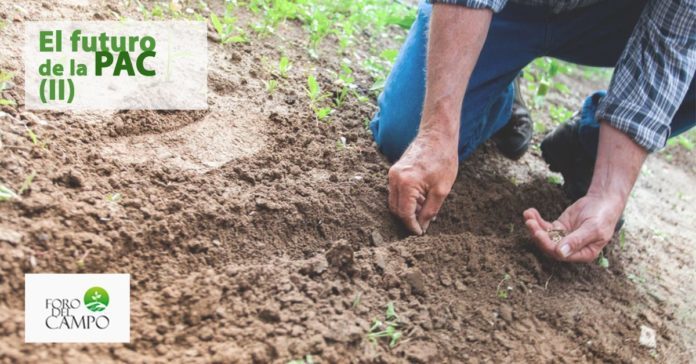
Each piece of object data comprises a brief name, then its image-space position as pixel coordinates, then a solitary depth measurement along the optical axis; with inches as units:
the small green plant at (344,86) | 97.5
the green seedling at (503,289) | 69.1
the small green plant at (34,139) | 67.0
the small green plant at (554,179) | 103.3
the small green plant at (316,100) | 90.2
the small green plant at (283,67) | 97.0
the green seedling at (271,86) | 92.2
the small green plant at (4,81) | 69.7
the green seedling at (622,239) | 93.6
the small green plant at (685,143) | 159.7
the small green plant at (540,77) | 129.6
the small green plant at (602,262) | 84.4
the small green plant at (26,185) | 60.2
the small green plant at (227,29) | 98.0
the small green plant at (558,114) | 134.8
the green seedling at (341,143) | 86.5
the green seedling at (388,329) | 58.2
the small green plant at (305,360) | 53.2
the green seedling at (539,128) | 125.7
